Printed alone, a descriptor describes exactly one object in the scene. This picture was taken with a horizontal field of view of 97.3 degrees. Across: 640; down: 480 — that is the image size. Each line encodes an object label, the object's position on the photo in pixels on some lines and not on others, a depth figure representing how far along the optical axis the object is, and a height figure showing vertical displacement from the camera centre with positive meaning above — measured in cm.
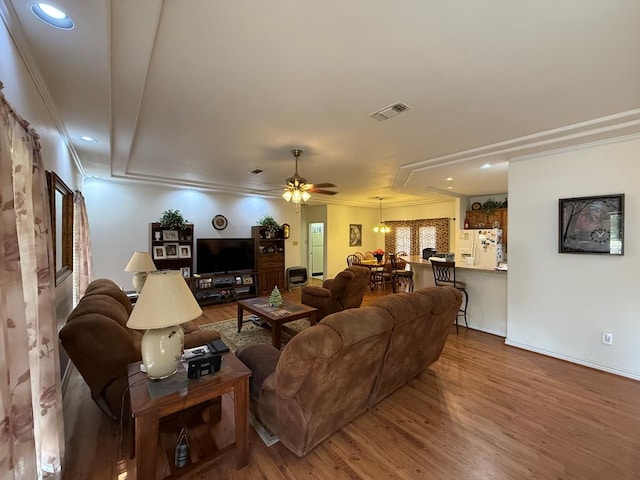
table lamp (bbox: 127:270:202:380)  164 -49
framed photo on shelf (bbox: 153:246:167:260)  585 -37
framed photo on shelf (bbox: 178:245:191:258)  610 -35
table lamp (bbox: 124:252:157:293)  399 -45
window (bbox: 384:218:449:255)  883 -8
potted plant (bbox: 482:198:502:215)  720 +67
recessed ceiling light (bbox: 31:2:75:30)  139 +114
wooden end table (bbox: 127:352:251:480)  152 -99
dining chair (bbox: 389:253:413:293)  753 -108
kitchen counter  434 -104
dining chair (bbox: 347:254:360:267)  893 -86
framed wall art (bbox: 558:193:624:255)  313 +8
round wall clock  680 +31
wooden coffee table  369 -110
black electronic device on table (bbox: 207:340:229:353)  207 -85
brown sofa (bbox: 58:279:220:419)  192 -82
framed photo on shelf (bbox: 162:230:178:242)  593 -1
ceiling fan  380 +63
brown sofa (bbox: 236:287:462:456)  170 -95
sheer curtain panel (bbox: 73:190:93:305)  402 -20
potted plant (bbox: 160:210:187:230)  577 +31
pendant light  917 +15
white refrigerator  511 -32
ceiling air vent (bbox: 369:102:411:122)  253 +114
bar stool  461 -75
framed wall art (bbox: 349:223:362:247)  976 -6
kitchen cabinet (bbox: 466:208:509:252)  705 +35
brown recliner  473 -103
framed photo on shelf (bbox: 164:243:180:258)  600 -30
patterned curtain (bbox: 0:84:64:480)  116 -41
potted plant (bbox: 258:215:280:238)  725 +21
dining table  797 -114
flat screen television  636 -48
